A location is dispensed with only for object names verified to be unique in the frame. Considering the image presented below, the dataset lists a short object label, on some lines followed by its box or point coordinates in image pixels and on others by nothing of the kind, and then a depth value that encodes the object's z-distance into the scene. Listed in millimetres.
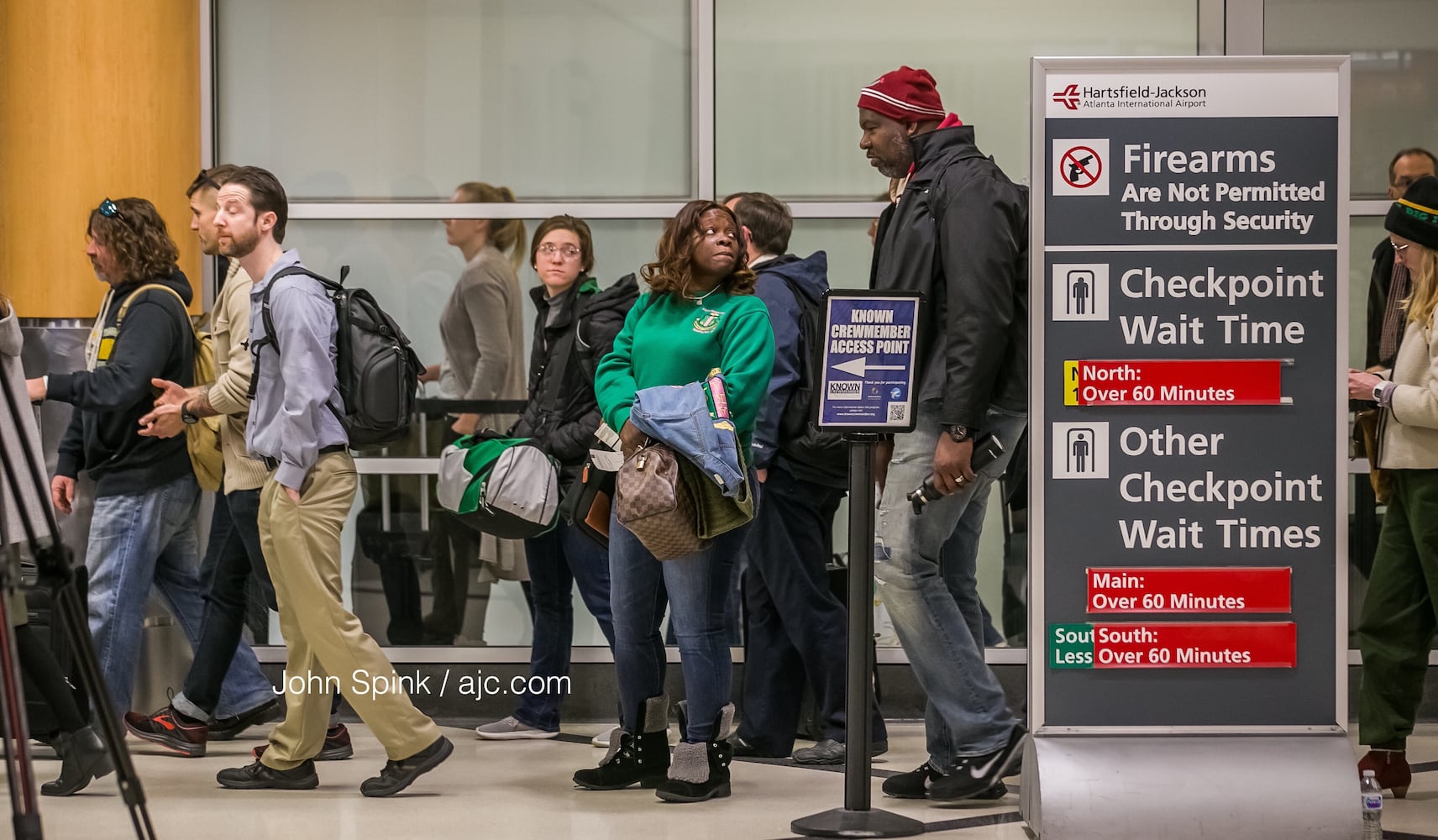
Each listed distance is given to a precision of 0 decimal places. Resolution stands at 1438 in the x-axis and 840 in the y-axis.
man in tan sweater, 11078
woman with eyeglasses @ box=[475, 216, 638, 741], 11898
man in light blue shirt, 9812
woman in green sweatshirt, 9797
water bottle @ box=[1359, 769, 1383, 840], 8289
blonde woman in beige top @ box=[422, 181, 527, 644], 13977
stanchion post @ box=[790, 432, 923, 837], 8539
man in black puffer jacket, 9156
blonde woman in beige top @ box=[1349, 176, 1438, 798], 9789
